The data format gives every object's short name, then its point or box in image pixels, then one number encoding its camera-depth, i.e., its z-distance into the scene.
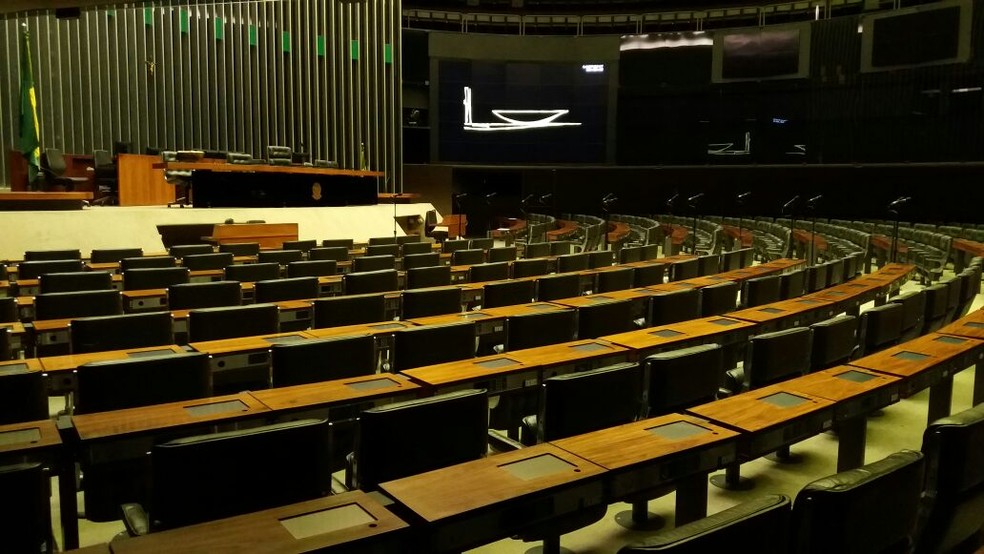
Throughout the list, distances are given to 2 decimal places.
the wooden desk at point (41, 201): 9.55
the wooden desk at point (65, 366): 3.31
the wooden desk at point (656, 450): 2.34
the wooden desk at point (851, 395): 3.09
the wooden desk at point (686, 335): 4.02
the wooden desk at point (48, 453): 2.31
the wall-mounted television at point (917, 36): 15.28
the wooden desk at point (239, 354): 3.71
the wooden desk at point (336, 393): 2.90
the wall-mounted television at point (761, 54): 17.89
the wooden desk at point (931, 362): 3.51
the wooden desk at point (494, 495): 1.98
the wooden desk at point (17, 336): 4.17
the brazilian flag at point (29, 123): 11.52
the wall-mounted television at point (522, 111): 20.45
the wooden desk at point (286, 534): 1.78
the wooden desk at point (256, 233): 10.32
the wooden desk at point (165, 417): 2.54
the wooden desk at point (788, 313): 4.83
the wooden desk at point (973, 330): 4.41
